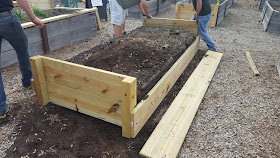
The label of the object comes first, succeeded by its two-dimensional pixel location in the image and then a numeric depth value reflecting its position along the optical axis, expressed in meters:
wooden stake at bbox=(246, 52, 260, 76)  4.28
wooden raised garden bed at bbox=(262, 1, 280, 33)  6.85
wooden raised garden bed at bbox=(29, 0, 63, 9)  8.89
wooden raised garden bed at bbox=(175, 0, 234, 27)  7.11
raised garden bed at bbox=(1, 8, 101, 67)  4.38
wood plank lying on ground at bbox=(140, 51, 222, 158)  2.31
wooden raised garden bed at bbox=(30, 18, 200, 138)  2.30
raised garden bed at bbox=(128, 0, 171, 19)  8.83
